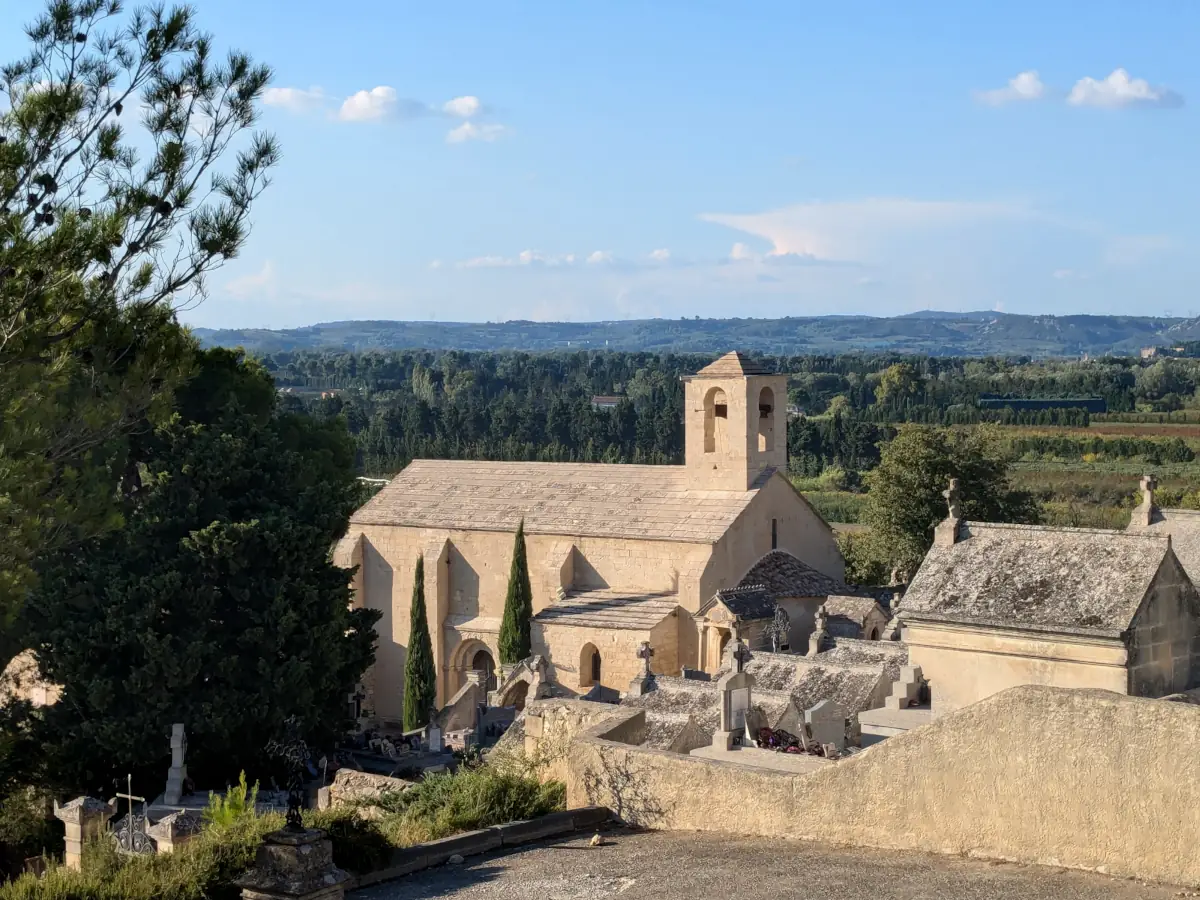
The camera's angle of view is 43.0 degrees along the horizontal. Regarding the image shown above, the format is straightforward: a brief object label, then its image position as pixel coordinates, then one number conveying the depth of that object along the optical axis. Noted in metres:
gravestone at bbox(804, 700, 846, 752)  20.28
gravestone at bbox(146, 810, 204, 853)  19.48
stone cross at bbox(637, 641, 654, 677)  31.27
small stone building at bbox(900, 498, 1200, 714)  22.14
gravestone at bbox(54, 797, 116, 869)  20.00
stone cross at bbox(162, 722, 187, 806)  26.67
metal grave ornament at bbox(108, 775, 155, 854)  18.80
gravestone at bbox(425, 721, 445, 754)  31.24
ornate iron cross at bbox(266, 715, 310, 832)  28.39
